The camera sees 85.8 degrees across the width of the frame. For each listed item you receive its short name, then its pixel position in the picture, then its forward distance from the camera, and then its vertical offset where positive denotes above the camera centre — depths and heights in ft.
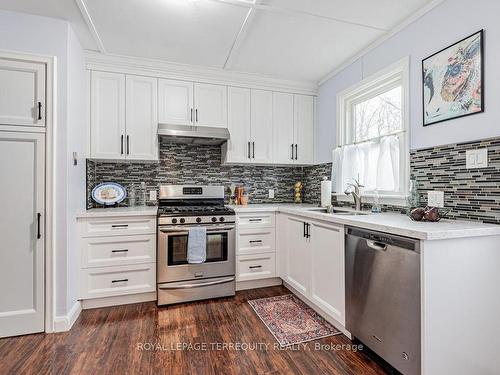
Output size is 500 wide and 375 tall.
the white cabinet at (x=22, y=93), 6.66 +2.36
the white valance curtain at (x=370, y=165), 7.68 +0.74
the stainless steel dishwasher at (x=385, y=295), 4.73 -2.14
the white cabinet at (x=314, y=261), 6.76 -2.18
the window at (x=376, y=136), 7.45 +1.69
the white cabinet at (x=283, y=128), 11.18 +2.47
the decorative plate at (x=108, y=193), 9.47 -0.23
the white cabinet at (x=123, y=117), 9.10 +2.44
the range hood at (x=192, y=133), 9.21 +1.87
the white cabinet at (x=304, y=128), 11.48 +2.56
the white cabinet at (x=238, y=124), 10.55 +2.50
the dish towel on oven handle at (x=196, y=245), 8.61 -1.87
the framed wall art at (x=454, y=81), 5.56 +2.40
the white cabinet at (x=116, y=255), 8.09 -2.13
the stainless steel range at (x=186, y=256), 8.49 -2.27
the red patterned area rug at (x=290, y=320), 6.70 -3.69
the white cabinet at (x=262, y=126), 10.87 +2.49
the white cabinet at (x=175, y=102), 9.77 +3.12
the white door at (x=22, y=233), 6.67 -1.17
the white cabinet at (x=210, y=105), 10.16 +3.14
